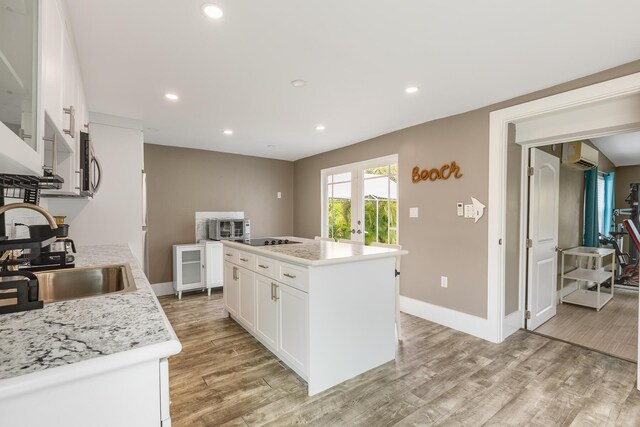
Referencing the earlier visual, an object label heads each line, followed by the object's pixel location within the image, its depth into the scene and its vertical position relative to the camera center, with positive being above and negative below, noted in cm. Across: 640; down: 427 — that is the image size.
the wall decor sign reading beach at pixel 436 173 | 326 +41
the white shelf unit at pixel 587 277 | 396 -95
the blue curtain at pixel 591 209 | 497 -1
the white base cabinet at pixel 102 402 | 60 -43
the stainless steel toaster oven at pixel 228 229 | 471 -33
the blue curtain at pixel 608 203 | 570 +10
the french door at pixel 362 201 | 421 +12
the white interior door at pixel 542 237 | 315 -32
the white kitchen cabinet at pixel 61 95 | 111 +53
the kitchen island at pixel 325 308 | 206 -76
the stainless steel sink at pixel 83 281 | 155 -41
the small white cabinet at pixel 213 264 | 452 -85
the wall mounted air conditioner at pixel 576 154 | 379 +72
